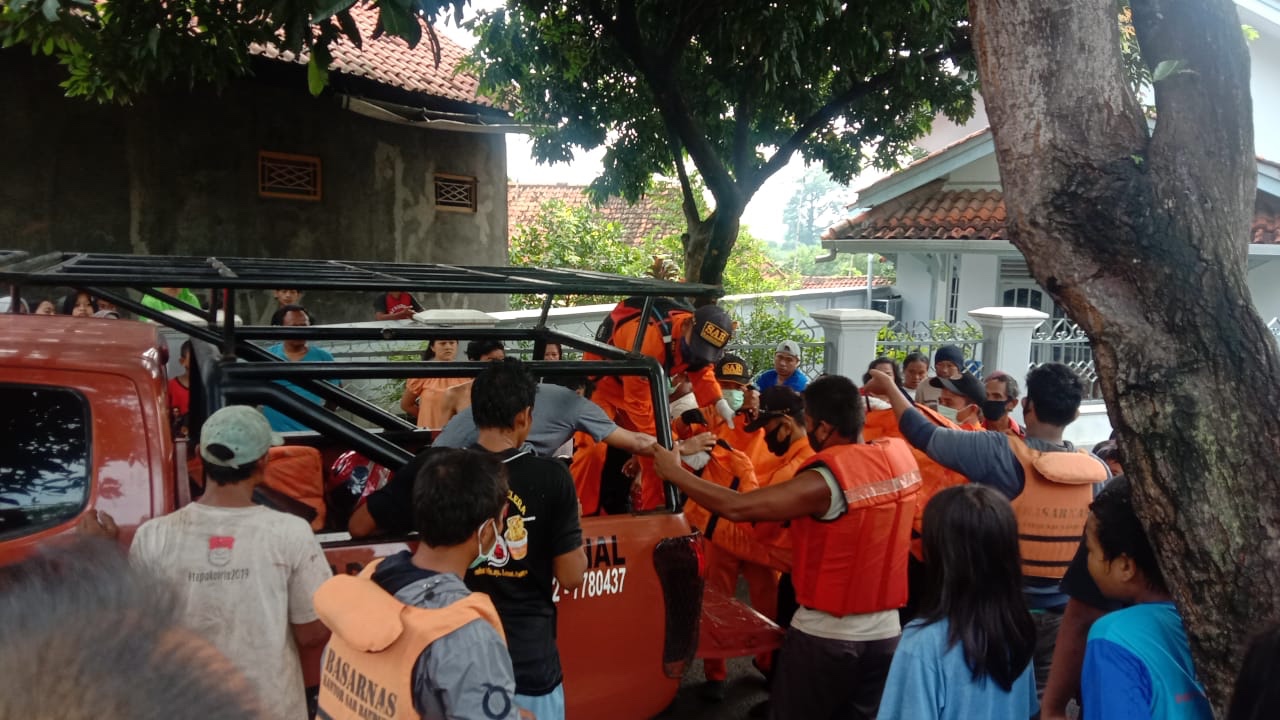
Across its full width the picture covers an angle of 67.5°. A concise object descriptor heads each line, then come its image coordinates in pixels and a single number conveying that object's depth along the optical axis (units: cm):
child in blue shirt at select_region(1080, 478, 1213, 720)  192
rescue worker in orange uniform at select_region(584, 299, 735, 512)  529
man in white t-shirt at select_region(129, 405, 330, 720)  238
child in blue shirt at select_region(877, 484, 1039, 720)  243
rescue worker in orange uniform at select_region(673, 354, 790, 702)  466
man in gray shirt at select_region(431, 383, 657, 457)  347
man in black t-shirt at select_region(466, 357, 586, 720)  266
